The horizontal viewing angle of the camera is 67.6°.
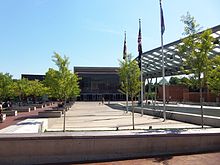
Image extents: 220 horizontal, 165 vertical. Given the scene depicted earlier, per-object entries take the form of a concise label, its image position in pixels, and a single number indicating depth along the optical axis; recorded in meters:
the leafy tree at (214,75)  8.07
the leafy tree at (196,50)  7.74
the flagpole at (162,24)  11.41
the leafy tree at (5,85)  20.01
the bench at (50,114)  14.48
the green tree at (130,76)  9.44
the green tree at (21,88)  28.29
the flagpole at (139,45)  14.06
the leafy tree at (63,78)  8.62
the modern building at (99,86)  57.25
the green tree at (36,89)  30.59
